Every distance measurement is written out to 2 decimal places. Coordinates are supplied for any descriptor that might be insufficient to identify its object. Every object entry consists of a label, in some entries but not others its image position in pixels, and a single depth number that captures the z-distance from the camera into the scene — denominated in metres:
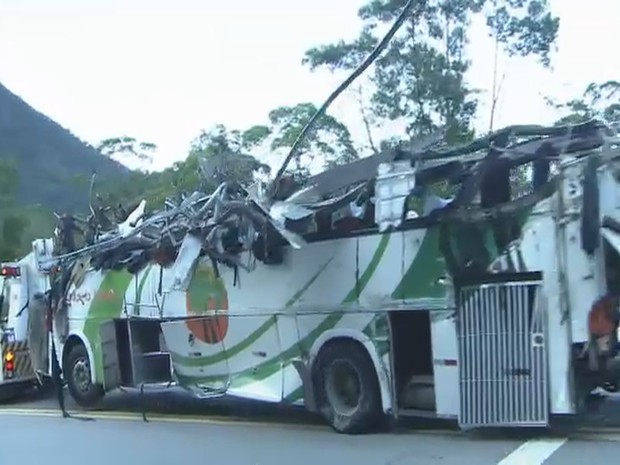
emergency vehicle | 17.06
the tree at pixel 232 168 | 12.53
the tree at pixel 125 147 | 48.28
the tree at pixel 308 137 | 31.75
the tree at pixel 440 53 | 30.88
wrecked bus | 9.16
